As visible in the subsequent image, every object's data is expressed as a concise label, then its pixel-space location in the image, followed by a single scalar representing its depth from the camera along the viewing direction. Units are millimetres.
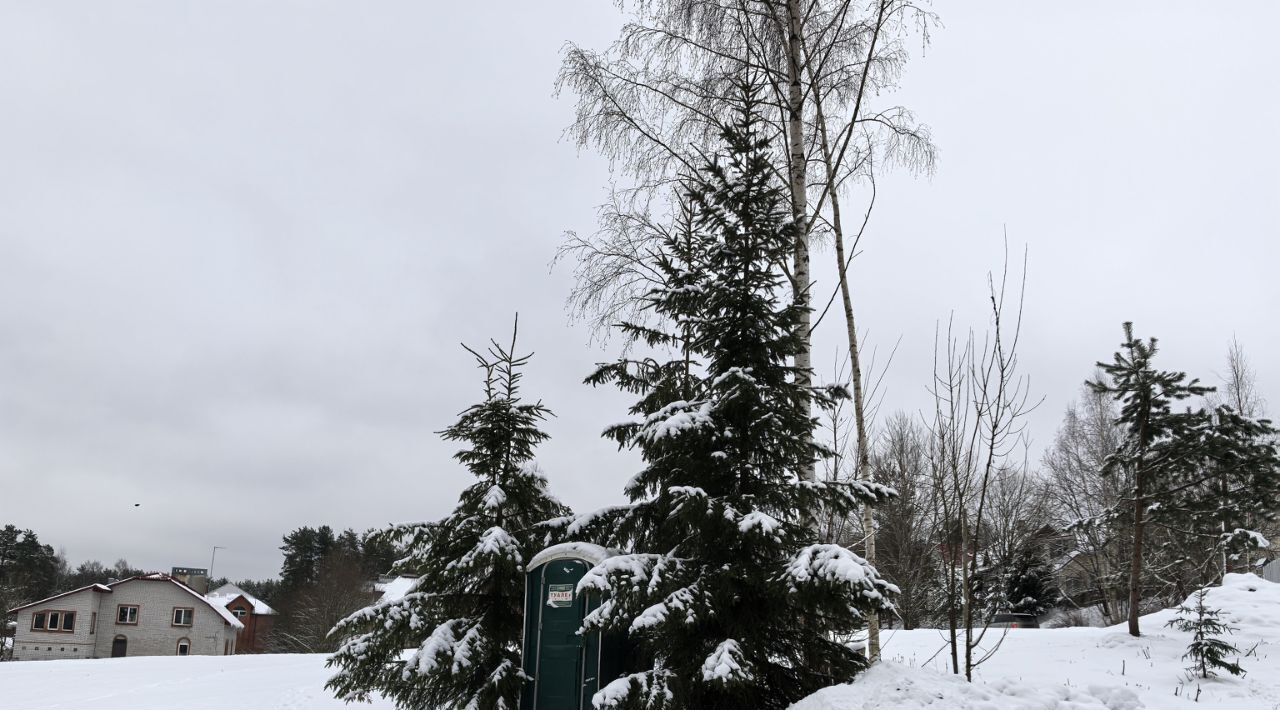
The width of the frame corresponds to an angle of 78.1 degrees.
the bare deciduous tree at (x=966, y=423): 5691
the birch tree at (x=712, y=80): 9961
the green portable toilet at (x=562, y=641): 7090
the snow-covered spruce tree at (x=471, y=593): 7262
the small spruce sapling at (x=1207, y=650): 9070
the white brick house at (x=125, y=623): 42375
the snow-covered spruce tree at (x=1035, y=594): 26078
